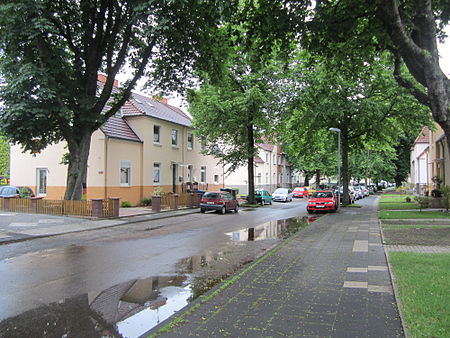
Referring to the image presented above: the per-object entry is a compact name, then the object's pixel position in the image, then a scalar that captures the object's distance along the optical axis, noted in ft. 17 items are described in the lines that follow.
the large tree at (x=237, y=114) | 87.04
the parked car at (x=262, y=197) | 107.03
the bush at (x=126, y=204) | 80.38
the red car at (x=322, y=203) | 77.41
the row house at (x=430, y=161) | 80.48
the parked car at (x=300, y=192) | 161.99
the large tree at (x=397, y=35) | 15.17
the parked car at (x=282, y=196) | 127.03
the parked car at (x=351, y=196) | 108.59
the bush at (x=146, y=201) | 85.25
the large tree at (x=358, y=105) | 76.13
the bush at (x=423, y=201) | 69.77
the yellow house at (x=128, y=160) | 78.54
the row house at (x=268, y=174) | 150.20
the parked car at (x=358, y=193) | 131.62
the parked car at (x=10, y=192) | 73.20
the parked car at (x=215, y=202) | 75.50
